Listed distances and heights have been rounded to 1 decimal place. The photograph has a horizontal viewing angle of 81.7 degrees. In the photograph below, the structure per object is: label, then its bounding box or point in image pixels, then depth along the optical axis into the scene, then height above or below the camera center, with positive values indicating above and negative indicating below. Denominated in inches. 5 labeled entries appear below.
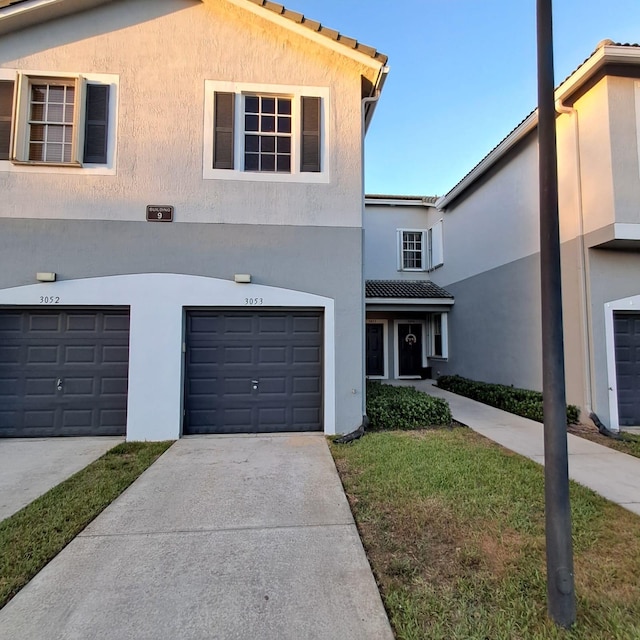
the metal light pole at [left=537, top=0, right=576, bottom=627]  89.4 -11.4
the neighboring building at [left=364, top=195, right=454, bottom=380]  585.3 +114.0
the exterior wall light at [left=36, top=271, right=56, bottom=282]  256.1 +46.2
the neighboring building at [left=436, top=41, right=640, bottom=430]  271.1 +88.7
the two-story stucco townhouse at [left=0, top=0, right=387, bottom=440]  262.1 +90.7
